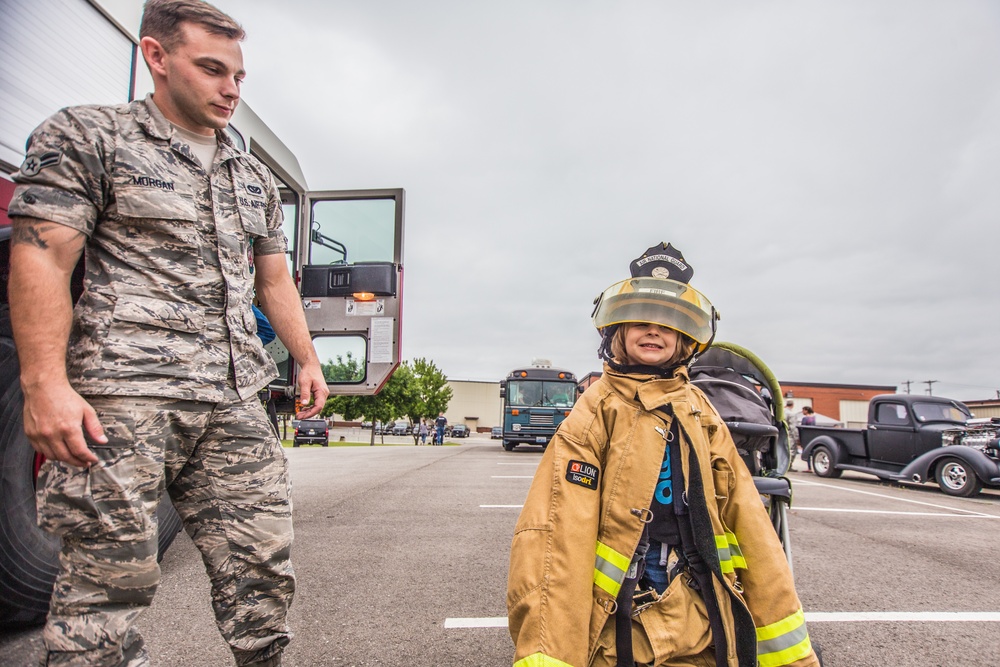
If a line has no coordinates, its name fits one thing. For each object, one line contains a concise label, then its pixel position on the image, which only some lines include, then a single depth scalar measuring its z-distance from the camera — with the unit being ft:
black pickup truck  32.53
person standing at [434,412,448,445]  131.76
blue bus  71.72
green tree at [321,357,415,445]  125.70
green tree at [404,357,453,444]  166.40
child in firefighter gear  5.52
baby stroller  8.47
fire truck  7.48
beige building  282.77
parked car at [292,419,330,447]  97.40
